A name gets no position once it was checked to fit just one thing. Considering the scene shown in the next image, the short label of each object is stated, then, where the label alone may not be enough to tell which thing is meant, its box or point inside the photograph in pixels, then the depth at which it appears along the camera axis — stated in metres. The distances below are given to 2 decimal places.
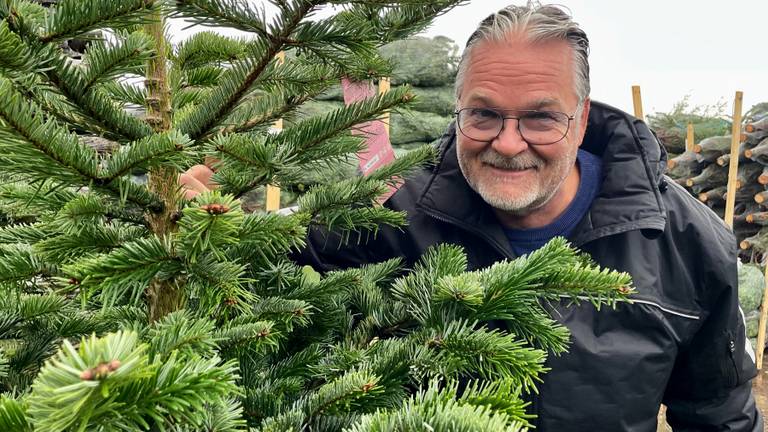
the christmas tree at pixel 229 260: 0.72
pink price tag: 1.65
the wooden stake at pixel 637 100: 7.61
